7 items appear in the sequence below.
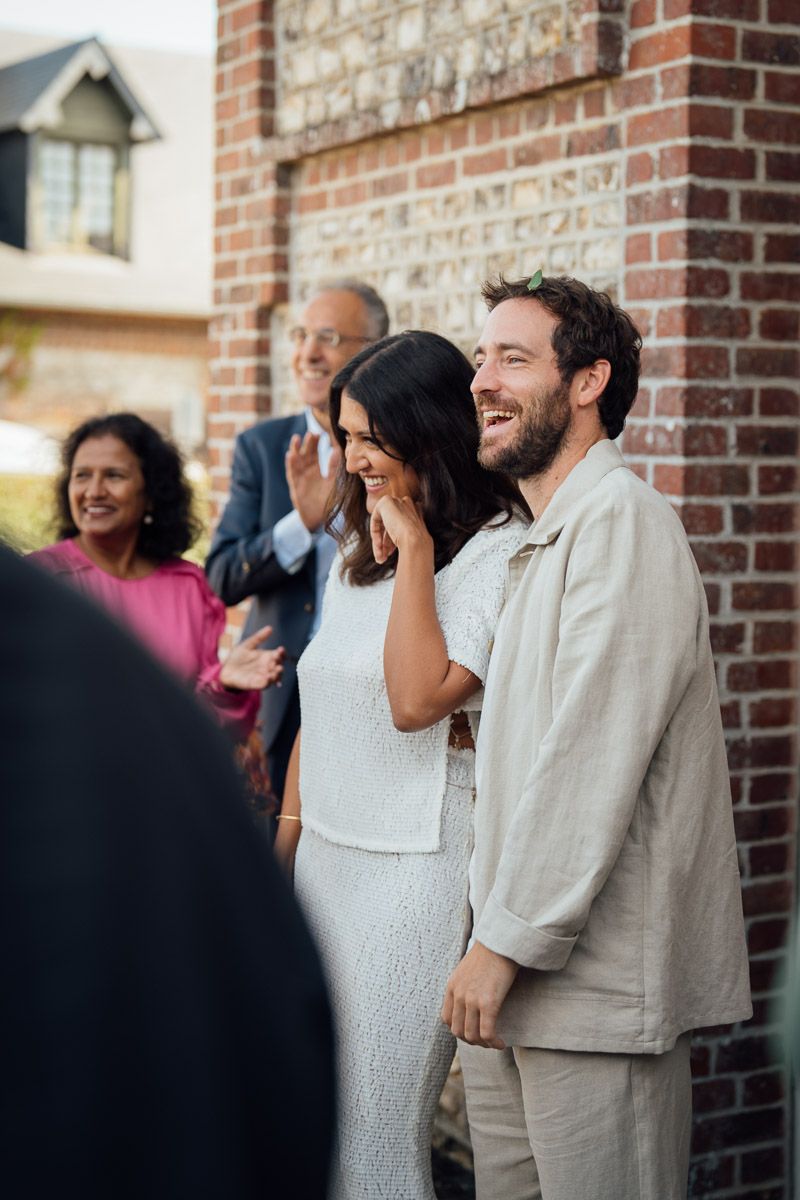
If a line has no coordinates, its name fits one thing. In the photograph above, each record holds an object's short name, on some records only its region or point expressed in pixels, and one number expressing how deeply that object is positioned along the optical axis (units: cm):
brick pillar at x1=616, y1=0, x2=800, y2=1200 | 371
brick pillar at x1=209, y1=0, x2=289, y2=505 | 581
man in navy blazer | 420
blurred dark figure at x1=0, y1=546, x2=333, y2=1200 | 64
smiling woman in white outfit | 284
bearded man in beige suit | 242
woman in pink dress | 431
